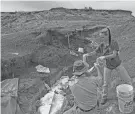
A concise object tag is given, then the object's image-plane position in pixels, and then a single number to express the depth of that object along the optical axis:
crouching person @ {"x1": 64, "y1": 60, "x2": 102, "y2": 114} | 3.07
